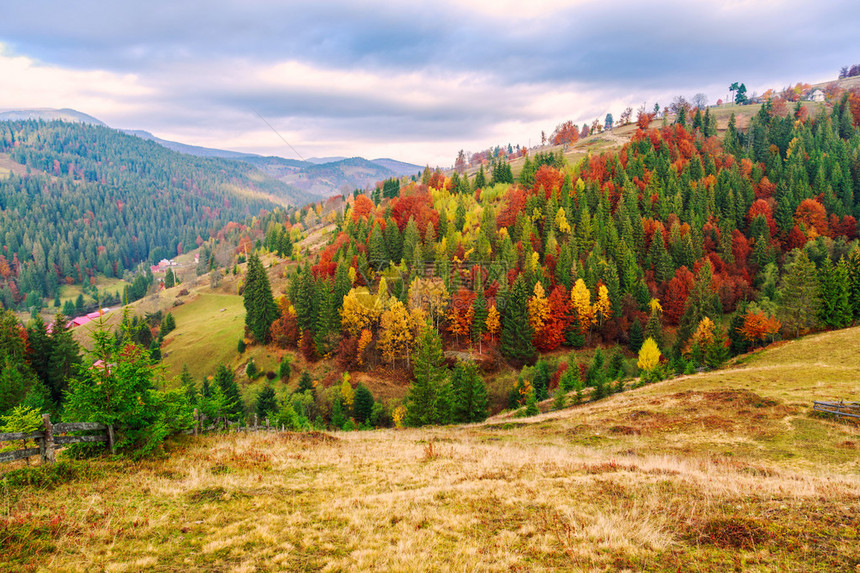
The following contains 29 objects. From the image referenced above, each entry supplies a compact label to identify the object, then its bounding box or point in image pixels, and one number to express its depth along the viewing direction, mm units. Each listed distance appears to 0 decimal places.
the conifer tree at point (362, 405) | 62031
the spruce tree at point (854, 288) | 56406
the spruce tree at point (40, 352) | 64625
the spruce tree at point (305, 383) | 68688
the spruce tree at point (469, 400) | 49938
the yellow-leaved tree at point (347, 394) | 64250
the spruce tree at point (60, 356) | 63312
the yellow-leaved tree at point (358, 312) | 79500
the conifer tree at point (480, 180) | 136500
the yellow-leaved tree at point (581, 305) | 83062
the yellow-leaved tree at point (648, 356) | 64938
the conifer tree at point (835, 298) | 56062
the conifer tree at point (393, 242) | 100125
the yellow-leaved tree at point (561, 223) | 102312
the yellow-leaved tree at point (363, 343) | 76500
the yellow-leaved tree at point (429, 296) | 80375
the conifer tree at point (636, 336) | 79625
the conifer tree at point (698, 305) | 74438
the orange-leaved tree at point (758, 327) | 60406
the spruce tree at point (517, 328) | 79875
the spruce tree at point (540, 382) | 61719
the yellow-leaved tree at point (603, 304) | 84562
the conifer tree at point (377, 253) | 95312
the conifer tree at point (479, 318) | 81375
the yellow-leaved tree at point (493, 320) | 81500
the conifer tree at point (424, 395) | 48688
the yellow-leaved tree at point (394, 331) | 74188
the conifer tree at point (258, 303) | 88875
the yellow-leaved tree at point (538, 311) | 82000
